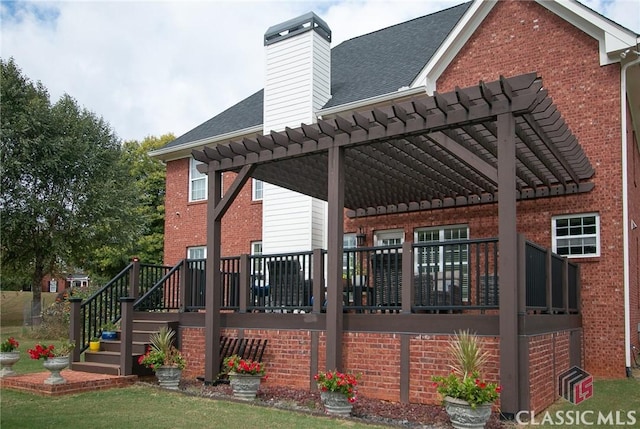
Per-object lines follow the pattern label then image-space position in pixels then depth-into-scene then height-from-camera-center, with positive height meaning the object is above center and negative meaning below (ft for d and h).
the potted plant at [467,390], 21.09 -4.24
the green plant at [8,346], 34.30 -4.42
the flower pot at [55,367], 29.14 -4.77
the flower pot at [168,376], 31.17 -5.52
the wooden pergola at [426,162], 23.20 +5.91
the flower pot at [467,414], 21.16 -5.05
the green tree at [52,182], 66.39 +10.33
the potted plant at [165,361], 31.22 -4.81
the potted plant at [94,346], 35.99 -4.60
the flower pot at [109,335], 36.73 -4.01
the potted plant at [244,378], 28.14 -5.07
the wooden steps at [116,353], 33.71 -4.87
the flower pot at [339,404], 24.56 -5.48
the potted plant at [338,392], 24.39 -4.97
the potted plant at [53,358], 29.19 -4.40
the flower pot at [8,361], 33.76 -5.20
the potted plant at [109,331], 36.76 -3.80
